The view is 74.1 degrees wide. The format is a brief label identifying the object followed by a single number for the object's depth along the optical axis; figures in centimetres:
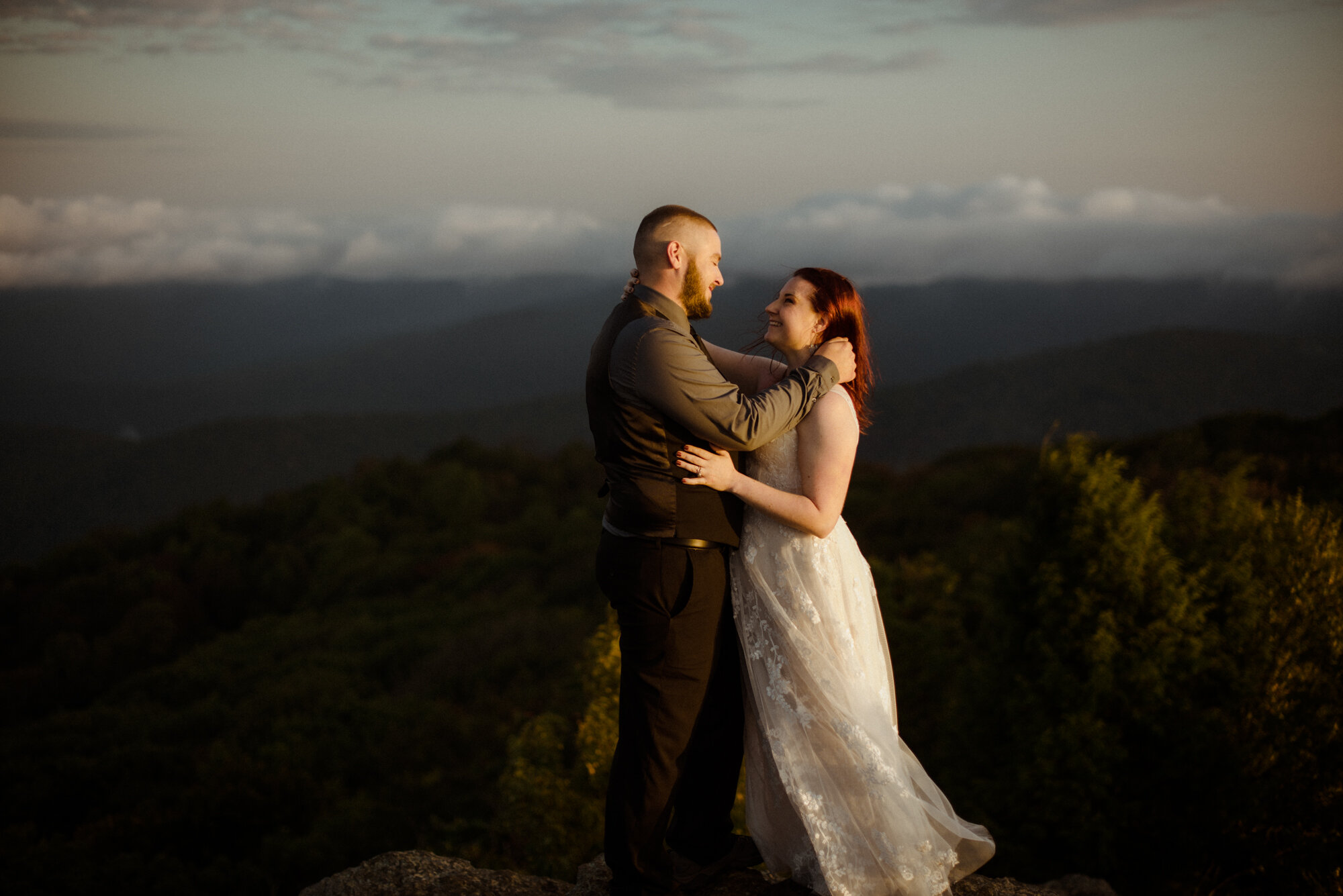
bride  404
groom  367
